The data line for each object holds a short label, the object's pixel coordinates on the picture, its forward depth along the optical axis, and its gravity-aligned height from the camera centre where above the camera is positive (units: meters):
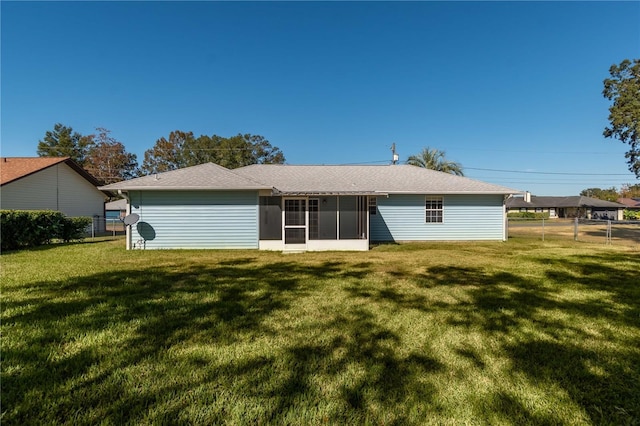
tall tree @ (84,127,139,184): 40.84 +8.20
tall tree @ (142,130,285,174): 47.09 +10.20
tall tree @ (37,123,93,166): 41.44 +10.40
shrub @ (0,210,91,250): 10.12 -0.45
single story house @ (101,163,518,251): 11.49 +0.02
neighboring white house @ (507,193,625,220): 51.19 +0.82
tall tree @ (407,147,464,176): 35.22 +6.15
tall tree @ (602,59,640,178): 18.56 +7.01
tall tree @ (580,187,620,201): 69.29 +5.00
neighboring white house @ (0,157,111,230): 16.67 +1.92
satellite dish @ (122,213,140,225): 10.91 -0.13
